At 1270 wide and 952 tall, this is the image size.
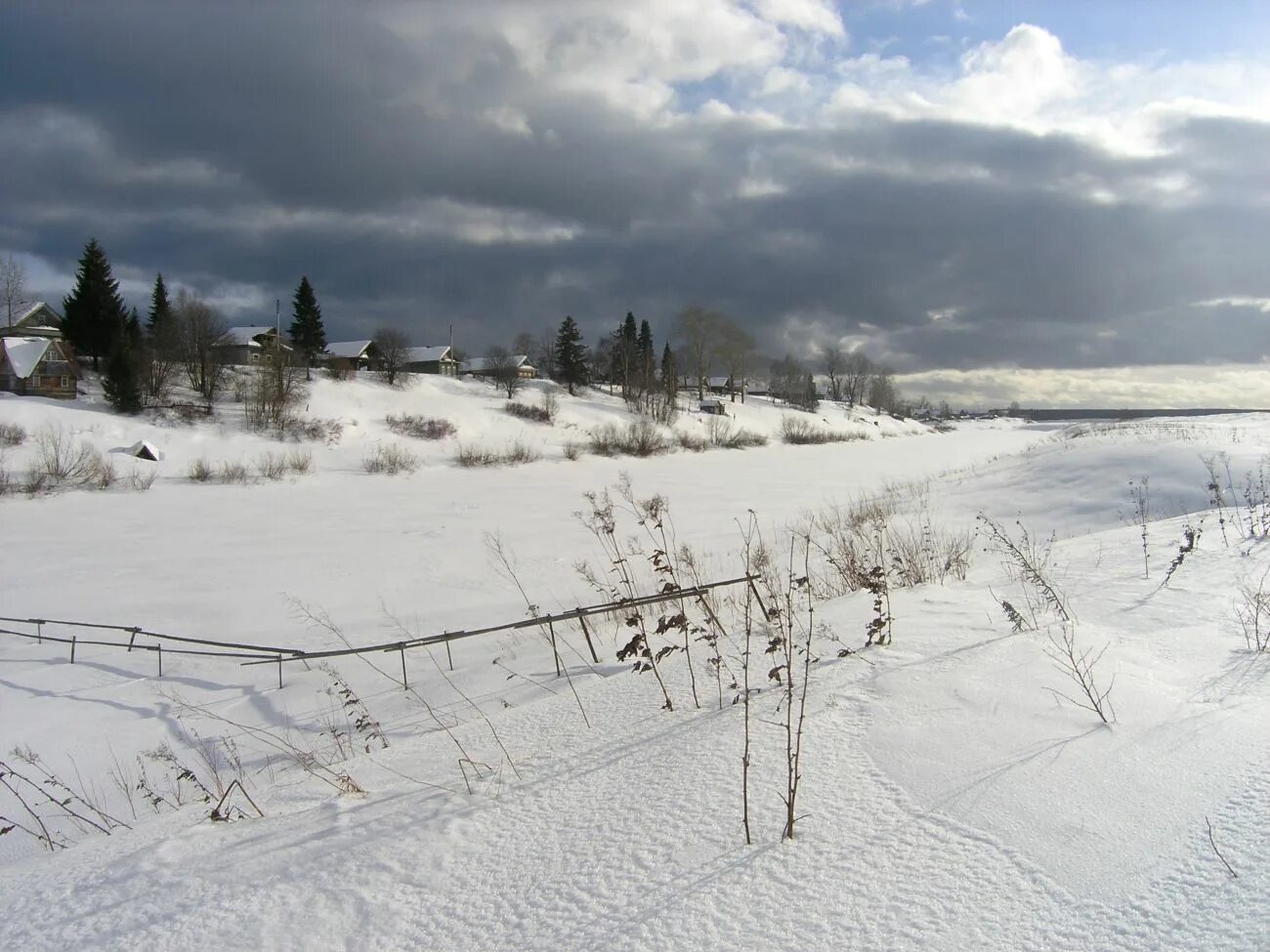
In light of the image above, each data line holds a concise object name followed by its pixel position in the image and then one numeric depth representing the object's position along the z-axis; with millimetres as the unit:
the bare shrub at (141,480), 24386
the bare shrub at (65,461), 23562
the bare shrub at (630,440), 41844
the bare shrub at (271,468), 27966
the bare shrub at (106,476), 23800
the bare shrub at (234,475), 27078
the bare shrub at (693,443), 48219
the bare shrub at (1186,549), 4574
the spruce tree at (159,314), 39438
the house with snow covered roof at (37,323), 44375
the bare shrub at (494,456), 35312
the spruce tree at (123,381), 34375
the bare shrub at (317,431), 36656
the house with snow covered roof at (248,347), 39656
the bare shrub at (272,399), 36656
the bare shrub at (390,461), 31922
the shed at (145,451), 28906
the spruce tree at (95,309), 41406
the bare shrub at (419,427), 41781
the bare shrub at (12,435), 26641
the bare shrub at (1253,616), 3207
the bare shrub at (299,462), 29723
